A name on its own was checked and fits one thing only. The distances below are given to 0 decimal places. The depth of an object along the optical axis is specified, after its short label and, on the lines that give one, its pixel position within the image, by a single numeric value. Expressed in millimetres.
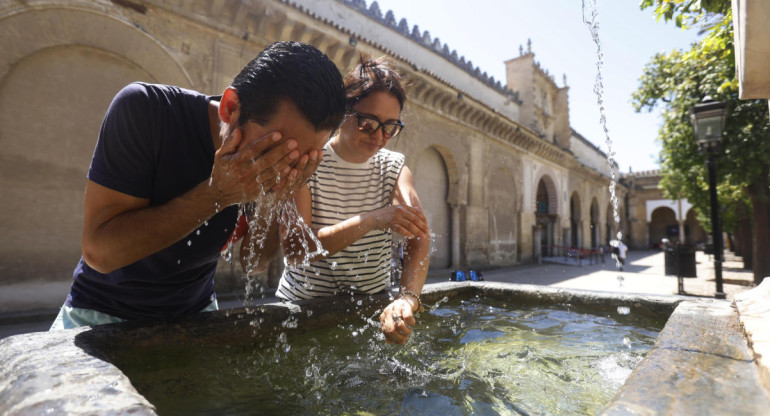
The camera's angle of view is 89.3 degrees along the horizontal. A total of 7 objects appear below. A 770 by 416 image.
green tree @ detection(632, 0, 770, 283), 7918
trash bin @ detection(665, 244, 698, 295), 7031
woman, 1570
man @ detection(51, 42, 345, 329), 1067
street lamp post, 5613
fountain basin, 747
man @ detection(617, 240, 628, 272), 13964
